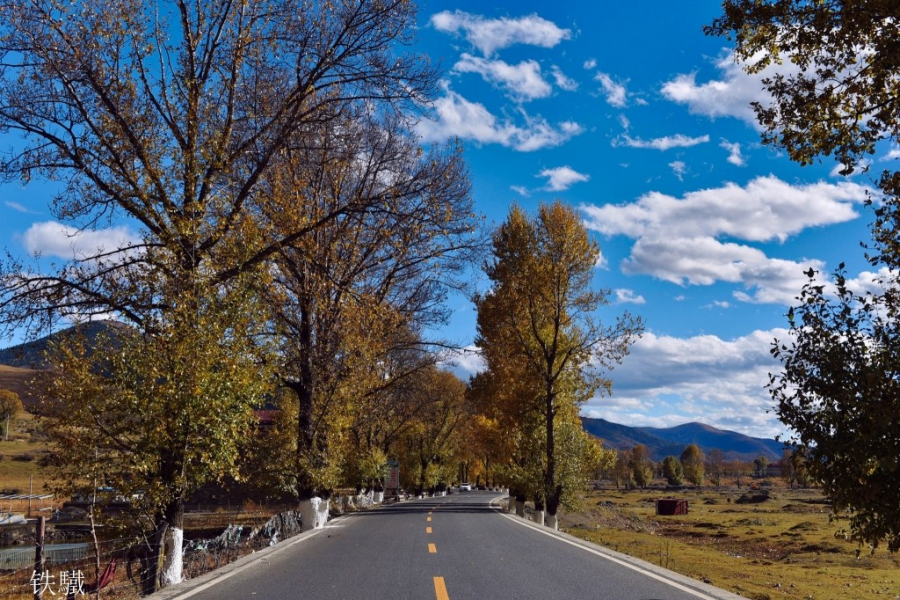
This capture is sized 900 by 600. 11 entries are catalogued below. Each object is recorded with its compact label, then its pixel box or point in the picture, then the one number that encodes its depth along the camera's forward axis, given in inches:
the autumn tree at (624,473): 6736.7
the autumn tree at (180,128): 525.7
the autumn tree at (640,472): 6594.5
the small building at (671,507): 2999.5
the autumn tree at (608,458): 1235.9
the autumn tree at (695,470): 6939.0
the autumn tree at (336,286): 722.8
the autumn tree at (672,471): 6579.7
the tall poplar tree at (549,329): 1202.6
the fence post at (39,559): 332.6
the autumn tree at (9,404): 4552.4
